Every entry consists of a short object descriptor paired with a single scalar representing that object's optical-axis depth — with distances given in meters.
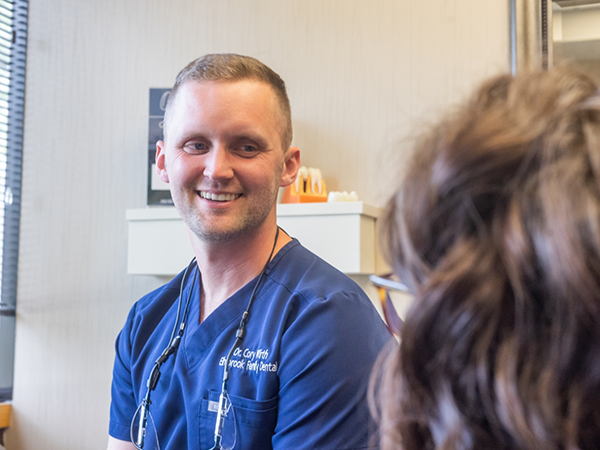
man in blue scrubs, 0.91
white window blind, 2.03
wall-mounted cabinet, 1.57
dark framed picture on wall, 1.88
